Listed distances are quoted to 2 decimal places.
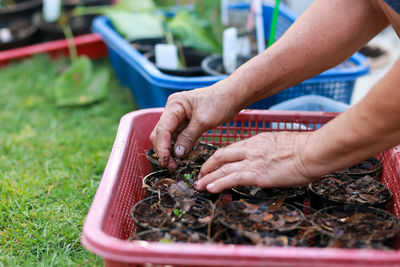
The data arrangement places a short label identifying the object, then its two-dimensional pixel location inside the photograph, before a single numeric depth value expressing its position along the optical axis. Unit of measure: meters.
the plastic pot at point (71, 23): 3.99
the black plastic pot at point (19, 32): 3.87
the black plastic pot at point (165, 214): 1.26
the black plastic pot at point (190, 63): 2.60
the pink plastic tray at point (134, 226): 0.95
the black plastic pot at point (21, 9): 4.06
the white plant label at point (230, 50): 2.56
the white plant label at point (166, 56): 2.61
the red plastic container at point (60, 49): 3.74
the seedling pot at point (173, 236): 1.17
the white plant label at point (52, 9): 3.60
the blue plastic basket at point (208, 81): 2.15
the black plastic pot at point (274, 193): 1.40
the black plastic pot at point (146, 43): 3.08
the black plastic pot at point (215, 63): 2.64
